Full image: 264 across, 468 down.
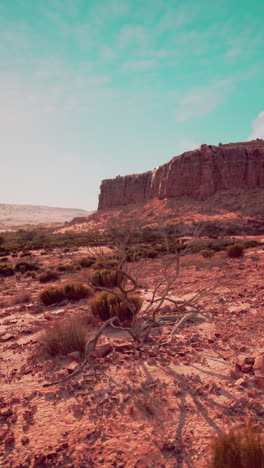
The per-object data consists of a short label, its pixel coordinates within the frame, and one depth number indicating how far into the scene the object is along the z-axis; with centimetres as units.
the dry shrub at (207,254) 1658
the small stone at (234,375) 341
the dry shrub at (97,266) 1414
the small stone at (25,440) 257
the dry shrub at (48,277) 1262
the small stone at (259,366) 335
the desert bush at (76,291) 873
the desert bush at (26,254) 2494
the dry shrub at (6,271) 1555
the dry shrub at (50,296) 833
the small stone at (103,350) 434
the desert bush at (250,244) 1903
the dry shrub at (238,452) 176
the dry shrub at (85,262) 1658
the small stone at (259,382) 316
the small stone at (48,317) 670
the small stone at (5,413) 298
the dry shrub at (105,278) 941
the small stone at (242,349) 418
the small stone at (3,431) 266
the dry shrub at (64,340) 451
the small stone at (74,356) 421
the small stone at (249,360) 363
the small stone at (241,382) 320
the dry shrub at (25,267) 1654
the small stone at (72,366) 376
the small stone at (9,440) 258
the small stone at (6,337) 543
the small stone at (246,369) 351
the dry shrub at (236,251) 1517
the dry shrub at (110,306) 584
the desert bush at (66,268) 1545
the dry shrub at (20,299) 890
